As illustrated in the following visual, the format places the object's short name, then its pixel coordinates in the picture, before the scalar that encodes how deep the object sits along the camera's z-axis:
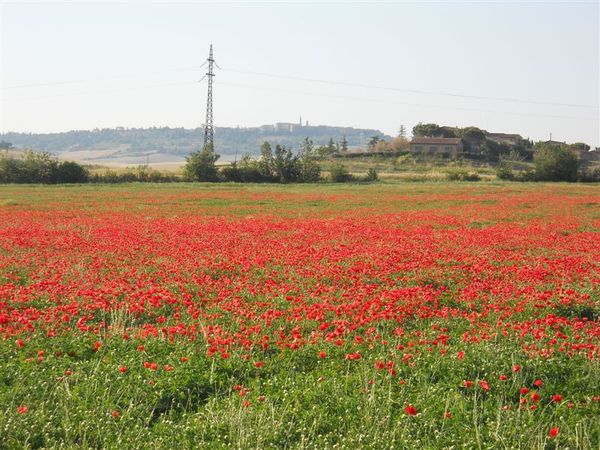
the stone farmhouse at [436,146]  151.88
